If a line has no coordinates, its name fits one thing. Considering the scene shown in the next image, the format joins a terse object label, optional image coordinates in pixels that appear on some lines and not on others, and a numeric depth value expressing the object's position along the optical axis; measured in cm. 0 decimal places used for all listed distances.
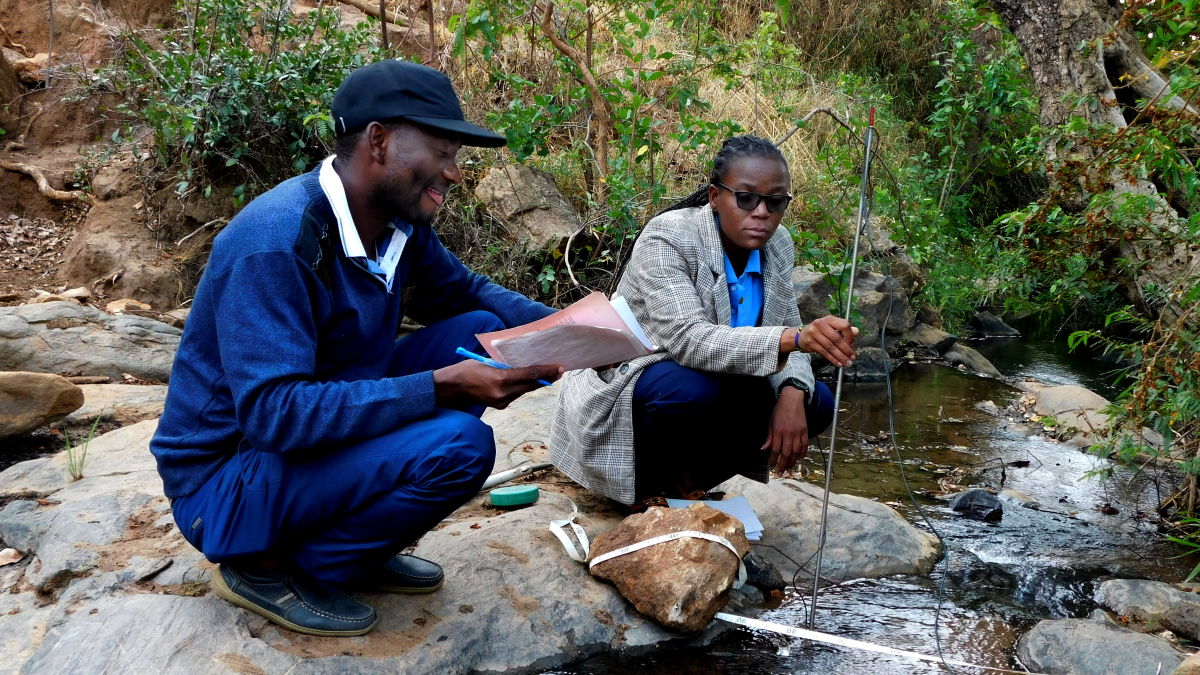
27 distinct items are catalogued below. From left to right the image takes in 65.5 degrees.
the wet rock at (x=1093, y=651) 258
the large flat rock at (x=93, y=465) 332
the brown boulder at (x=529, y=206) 651
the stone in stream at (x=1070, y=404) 563
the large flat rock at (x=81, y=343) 493
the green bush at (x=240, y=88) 649
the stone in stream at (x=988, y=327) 980
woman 293
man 201
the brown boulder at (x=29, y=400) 399
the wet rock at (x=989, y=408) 622
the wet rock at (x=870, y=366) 718
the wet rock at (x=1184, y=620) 288
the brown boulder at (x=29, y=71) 880
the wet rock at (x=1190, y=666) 213
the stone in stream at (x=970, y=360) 757
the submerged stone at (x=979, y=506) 395
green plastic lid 325
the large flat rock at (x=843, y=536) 322
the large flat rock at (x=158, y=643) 212
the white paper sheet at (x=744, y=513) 319
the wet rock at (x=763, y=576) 307
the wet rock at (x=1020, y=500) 419
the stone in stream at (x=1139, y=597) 301
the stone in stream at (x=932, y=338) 799
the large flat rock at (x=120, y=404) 445
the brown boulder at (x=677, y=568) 260
